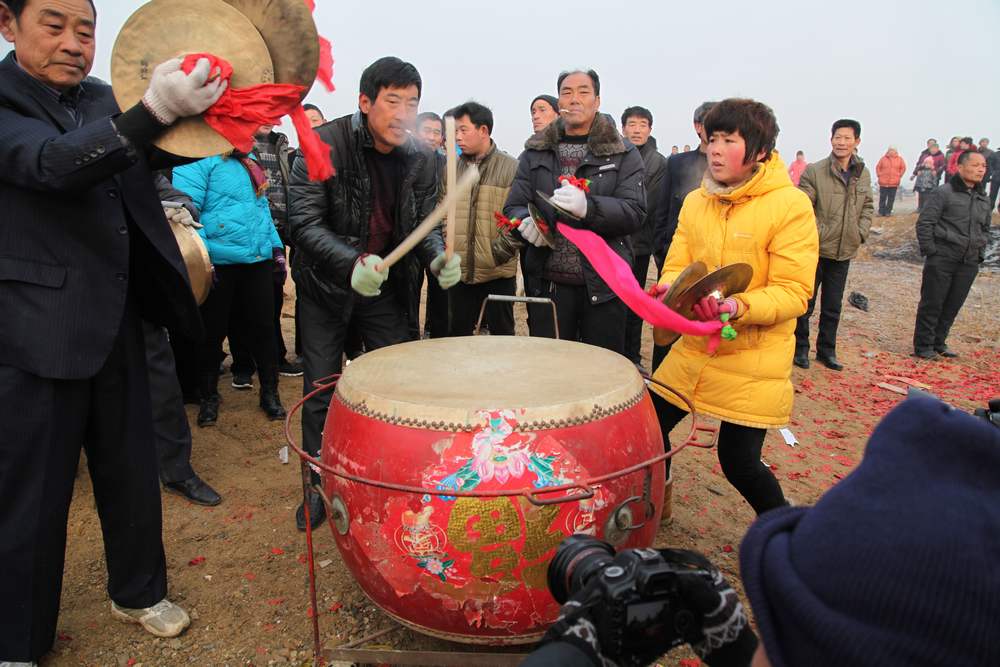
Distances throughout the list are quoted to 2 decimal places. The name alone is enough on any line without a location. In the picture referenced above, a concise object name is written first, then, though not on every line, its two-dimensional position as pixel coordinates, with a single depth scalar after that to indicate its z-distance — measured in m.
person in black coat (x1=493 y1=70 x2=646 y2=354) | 3.48
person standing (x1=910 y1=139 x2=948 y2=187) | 15.37
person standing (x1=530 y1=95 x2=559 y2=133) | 5.98
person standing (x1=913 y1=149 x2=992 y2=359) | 6.41
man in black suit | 1.76
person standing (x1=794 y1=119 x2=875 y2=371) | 5.76
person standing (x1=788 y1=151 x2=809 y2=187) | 15.75
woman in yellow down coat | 2.38
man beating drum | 2.80
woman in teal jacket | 3.93
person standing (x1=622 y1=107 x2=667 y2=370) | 5.38
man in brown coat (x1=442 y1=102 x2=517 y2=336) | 4.59
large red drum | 1.74
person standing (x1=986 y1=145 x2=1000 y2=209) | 14.29
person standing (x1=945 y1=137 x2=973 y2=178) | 13.62
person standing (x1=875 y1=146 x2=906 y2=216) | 15.66
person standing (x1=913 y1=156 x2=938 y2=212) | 15.27
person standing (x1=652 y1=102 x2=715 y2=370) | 5.34
